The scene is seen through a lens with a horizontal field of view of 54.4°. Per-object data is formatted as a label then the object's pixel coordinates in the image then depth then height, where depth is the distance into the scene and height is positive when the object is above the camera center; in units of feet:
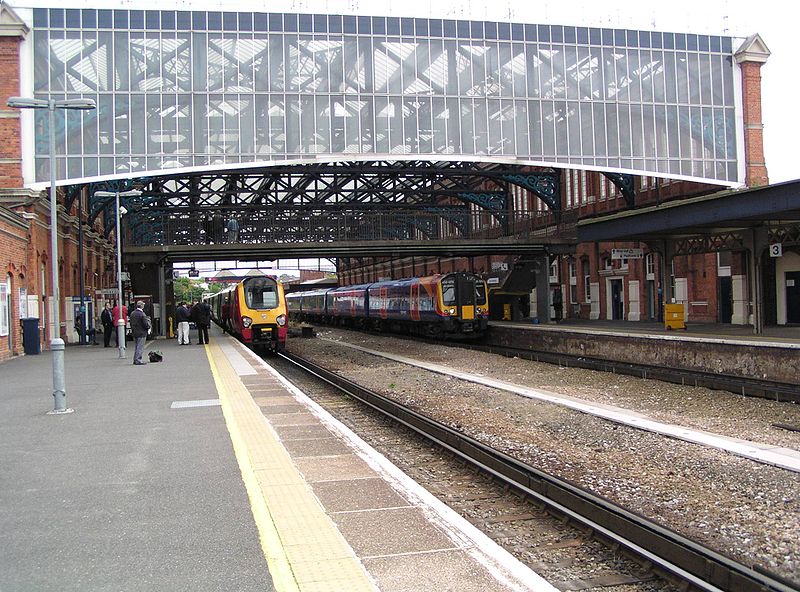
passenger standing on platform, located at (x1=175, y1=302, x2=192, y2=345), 93.75 -1.63
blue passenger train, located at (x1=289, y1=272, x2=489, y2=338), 106.01 -0.30
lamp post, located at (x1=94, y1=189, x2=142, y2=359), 74.43 +1.87
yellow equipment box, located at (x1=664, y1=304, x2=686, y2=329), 90.79 -2.44
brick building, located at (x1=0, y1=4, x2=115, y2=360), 77.10 +8.50
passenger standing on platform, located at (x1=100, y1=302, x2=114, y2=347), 93.76 -1.36
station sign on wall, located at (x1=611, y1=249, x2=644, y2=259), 102.89 +5.76
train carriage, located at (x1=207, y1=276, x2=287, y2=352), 94.22 -0.54
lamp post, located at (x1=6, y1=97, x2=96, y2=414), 36.30 +4.07
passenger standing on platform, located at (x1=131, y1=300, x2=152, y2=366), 63.98 -1.46
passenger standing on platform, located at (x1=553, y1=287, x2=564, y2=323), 154.30 -0.97
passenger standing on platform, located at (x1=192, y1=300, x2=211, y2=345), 94.84 -0.96
